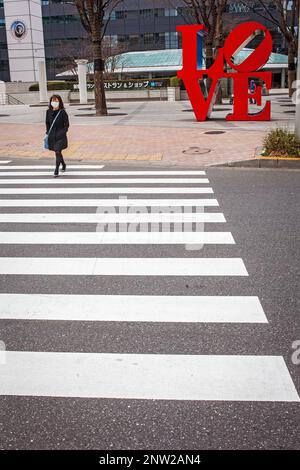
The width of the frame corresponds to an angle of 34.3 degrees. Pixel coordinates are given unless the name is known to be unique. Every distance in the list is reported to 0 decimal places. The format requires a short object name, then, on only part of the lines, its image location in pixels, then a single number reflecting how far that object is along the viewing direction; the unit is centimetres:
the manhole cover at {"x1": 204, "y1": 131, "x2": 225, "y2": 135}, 1697
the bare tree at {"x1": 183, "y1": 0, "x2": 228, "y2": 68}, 2736
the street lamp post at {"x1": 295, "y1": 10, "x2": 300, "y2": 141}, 1280
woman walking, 1091
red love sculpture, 1902
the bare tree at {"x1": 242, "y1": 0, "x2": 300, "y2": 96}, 2653
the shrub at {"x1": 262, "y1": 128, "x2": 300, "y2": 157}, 1238
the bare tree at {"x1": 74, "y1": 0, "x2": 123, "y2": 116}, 2360
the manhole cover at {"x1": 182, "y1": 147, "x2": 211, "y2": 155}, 1350
